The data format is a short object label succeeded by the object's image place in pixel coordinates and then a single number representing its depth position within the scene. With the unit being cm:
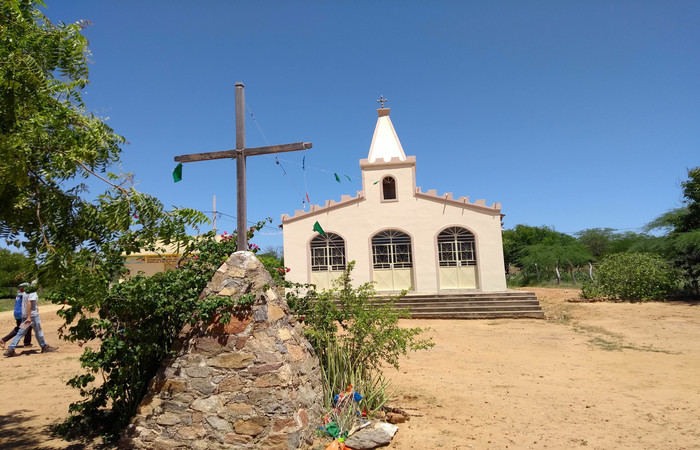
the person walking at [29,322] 962
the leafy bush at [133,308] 380
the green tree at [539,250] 2959
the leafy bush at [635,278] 1703
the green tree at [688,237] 1677
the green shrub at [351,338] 511
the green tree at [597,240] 4072
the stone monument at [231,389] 408
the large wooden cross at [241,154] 460
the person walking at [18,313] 997
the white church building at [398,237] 1582
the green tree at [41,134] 319
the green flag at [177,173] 482
